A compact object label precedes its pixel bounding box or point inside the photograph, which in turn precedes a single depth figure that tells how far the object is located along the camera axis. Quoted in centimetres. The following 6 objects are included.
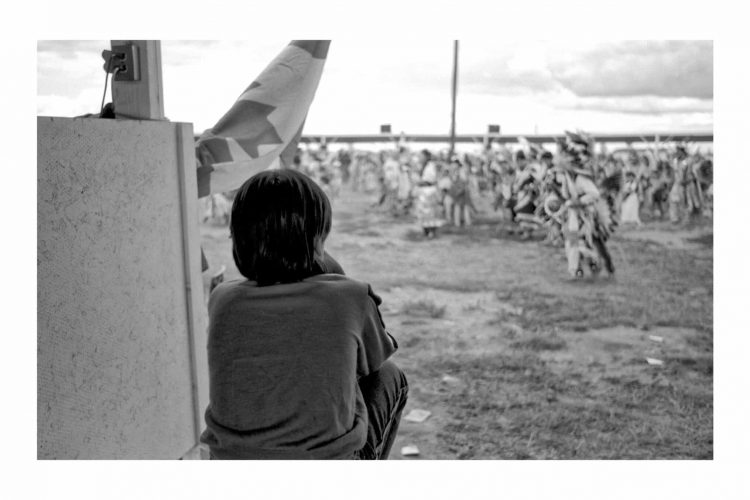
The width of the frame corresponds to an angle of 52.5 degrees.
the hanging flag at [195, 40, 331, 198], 225
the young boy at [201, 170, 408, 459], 123
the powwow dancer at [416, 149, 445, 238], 1204
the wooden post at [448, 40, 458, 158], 1431
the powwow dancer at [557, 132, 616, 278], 807
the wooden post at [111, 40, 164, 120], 197
